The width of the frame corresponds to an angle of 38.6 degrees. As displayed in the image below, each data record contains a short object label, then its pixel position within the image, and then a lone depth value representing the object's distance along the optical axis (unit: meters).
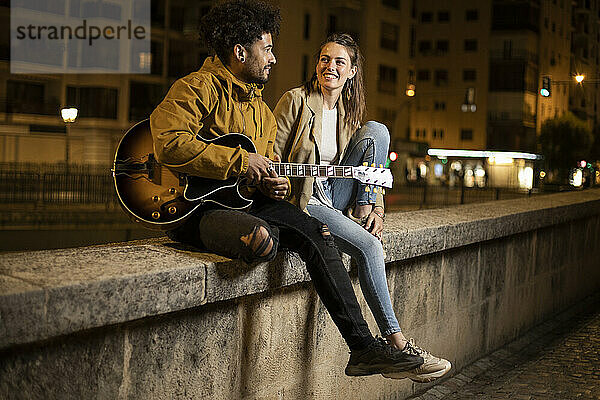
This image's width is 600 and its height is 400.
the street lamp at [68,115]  30.66
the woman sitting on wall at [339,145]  3.93
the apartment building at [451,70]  84.88
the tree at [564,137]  73.25
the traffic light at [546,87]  29.17
